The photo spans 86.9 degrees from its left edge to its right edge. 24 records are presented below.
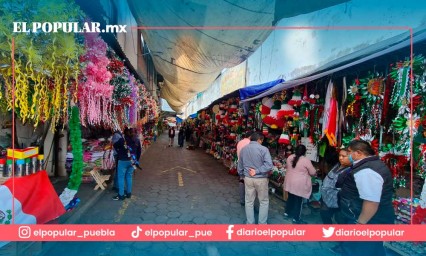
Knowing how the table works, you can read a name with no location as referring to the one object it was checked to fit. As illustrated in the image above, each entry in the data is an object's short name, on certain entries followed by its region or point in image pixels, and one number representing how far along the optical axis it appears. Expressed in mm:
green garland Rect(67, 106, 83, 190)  3375
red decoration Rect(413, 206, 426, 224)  2469
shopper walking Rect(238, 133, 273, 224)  3434
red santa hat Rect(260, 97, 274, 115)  5047
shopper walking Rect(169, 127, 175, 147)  15503
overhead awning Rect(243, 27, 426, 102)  2082
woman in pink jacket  3746
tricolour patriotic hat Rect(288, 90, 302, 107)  4018
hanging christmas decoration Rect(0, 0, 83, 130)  2039
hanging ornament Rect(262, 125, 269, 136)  5445
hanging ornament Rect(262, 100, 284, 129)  4719
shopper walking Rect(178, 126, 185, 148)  15806
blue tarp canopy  5148
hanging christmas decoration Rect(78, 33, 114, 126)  2881
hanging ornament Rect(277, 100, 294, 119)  4266
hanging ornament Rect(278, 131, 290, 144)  4516
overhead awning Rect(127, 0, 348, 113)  2969
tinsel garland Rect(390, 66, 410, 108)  2312
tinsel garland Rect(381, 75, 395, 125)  2570
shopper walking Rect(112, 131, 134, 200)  4766
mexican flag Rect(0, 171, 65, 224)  2438
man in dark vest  2201
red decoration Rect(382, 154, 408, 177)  2605
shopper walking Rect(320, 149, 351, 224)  2741
